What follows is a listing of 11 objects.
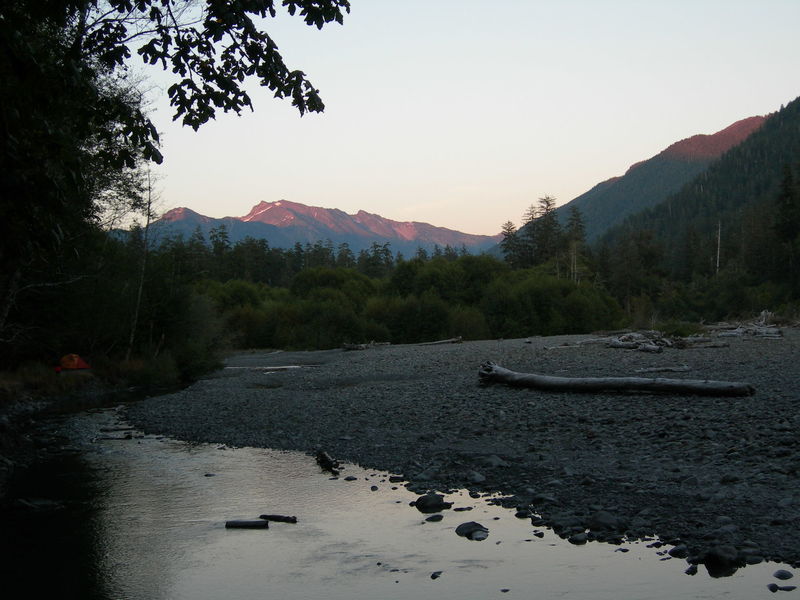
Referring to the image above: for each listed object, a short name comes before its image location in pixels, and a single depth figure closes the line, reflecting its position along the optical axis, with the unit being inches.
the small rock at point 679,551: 240.1
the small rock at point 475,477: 355.6
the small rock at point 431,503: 317.4
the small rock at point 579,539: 261.7
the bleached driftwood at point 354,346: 1904.5
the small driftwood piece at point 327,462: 405.4
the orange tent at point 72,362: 939.3
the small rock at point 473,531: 275.4
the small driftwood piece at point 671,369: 716.0
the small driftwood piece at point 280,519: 310.0
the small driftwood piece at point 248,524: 304.2
